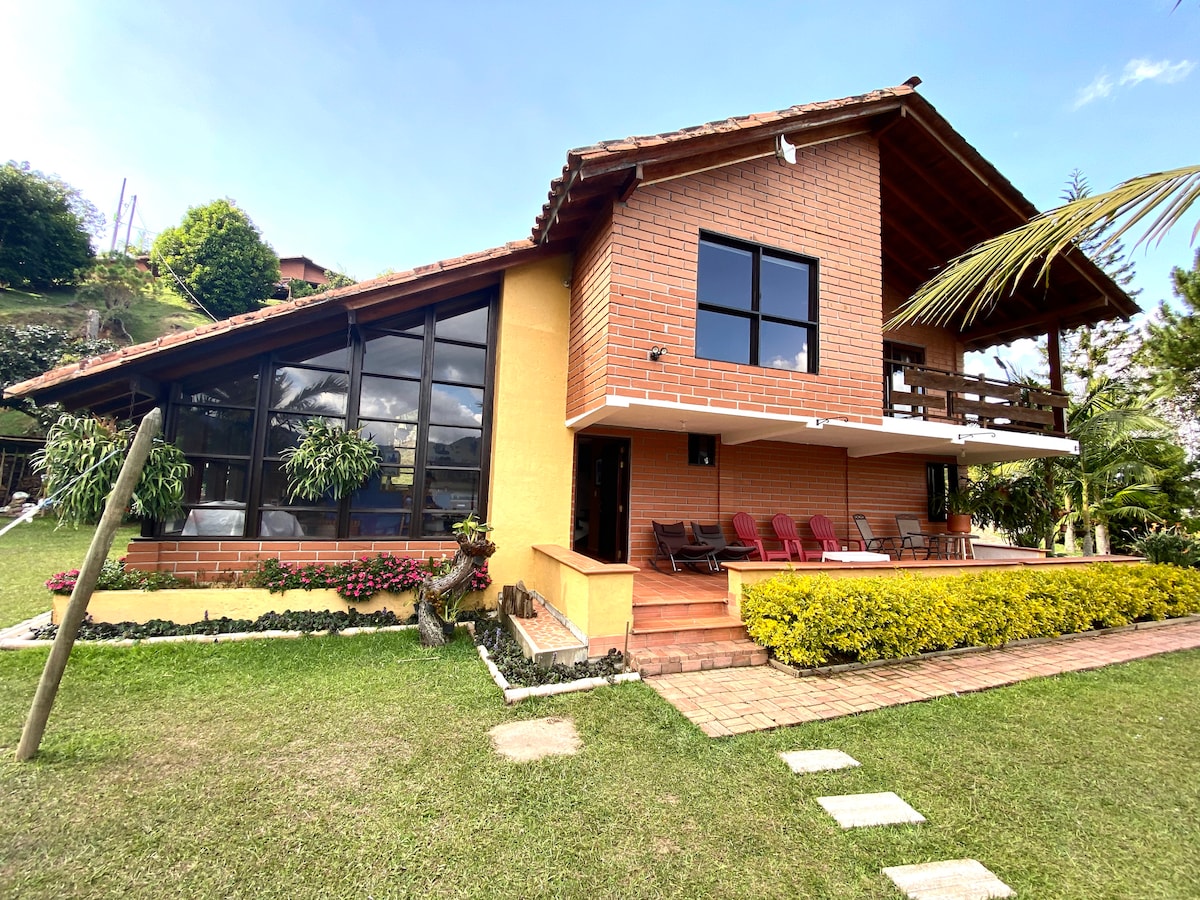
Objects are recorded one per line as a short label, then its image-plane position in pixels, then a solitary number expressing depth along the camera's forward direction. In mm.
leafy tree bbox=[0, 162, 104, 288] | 27172
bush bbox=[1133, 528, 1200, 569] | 10289
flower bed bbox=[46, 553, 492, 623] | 5871
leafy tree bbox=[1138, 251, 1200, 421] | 7395
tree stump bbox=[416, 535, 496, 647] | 6145
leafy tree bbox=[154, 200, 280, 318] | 33469
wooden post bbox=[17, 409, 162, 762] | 3369
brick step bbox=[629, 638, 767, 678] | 5293
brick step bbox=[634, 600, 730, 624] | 6105
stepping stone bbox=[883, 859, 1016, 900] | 2426
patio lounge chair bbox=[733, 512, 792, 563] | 8984
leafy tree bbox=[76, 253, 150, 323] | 29688
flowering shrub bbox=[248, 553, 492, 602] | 6441
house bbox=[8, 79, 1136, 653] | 6434
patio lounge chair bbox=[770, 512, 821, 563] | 9211
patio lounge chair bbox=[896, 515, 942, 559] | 10539
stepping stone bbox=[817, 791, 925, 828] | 2969
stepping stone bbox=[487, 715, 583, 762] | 3717
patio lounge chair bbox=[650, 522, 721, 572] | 8188
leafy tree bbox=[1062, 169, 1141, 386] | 19688
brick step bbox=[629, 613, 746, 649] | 5695
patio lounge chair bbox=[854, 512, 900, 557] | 10288
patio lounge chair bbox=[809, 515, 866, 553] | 9648
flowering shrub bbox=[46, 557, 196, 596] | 5875
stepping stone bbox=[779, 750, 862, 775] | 3549
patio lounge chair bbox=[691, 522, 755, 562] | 8578
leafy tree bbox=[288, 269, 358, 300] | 34025
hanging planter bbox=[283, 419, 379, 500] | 6613
